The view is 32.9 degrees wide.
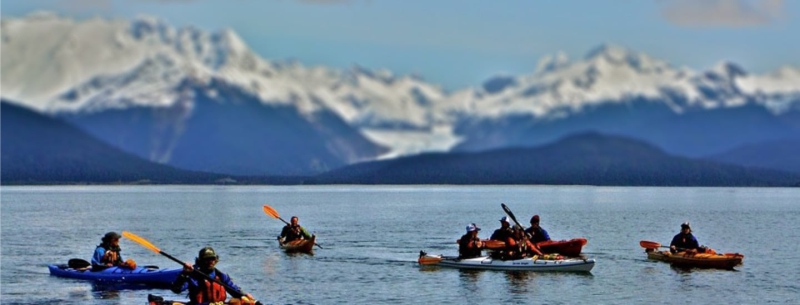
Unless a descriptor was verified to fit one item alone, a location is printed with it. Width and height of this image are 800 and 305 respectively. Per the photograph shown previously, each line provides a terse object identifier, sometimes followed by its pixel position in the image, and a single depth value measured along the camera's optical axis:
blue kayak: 65.31
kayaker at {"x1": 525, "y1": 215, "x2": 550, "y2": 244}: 74.38
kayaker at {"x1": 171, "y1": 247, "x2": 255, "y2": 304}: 44.89
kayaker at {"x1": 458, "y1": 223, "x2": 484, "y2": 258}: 73.19
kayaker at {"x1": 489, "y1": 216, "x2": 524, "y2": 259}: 72.19
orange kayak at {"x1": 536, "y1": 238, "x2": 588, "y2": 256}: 73.00
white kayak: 71.25
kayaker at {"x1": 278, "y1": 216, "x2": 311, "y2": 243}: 88.50
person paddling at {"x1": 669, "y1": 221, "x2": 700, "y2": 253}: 76.31
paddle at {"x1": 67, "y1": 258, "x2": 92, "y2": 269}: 70.62
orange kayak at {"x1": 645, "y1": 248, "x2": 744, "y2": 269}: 75.38
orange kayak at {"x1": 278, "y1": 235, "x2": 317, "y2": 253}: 88.19
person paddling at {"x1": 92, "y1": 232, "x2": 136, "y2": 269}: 66.75
